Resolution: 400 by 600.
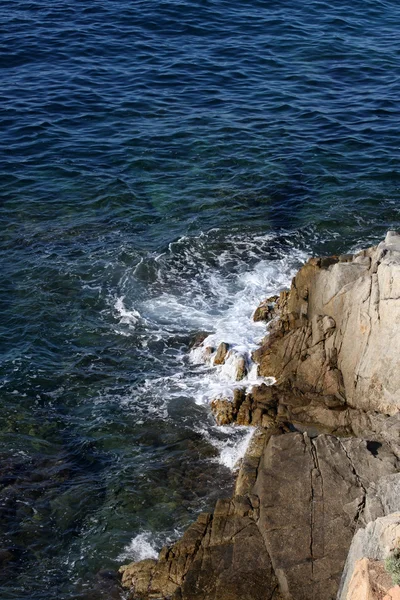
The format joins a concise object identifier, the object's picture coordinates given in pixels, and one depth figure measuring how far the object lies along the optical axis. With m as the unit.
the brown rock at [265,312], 32.09
